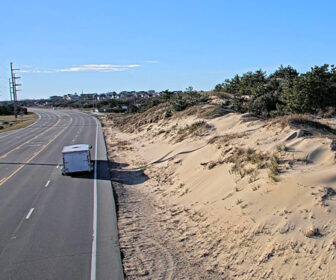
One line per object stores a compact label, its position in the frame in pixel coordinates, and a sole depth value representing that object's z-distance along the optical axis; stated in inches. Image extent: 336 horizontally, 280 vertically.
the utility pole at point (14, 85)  4335.6
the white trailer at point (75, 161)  898.7
